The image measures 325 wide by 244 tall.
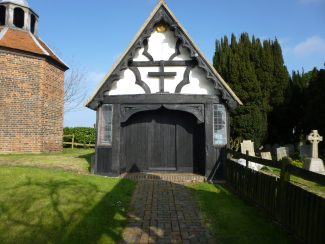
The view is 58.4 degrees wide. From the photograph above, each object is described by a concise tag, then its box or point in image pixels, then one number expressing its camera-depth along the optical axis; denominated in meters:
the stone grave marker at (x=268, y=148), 21.44
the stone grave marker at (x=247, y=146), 13.59
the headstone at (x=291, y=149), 19.77
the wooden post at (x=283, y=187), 5.19
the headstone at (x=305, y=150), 17.89
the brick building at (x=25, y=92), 16.86
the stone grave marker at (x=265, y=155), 13.98
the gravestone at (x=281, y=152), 15.41
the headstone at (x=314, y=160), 12.91
